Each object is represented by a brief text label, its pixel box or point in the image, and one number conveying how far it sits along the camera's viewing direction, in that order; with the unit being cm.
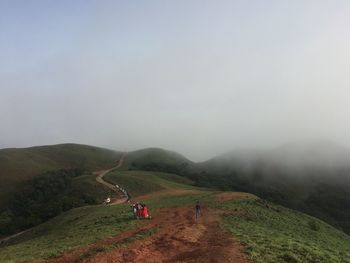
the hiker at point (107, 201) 6822
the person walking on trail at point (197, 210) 4038
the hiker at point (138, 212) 3988
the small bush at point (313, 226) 4536
